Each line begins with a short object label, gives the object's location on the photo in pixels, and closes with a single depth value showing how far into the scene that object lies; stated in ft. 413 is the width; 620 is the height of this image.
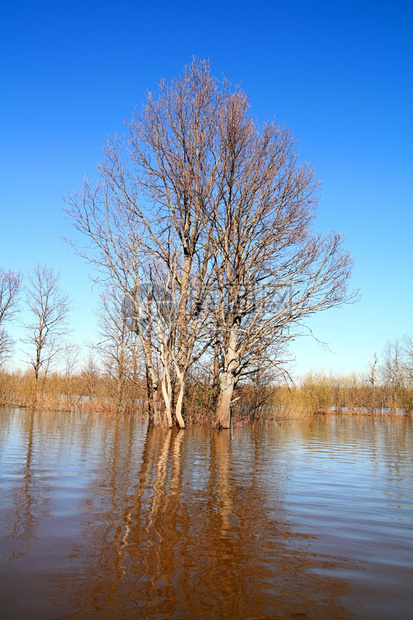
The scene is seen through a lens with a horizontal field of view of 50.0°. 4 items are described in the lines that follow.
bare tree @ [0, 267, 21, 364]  116.17
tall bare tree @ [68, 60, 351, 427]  53.67
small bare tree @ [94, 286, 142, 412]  69.66
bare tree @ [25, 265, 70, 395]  98.84
